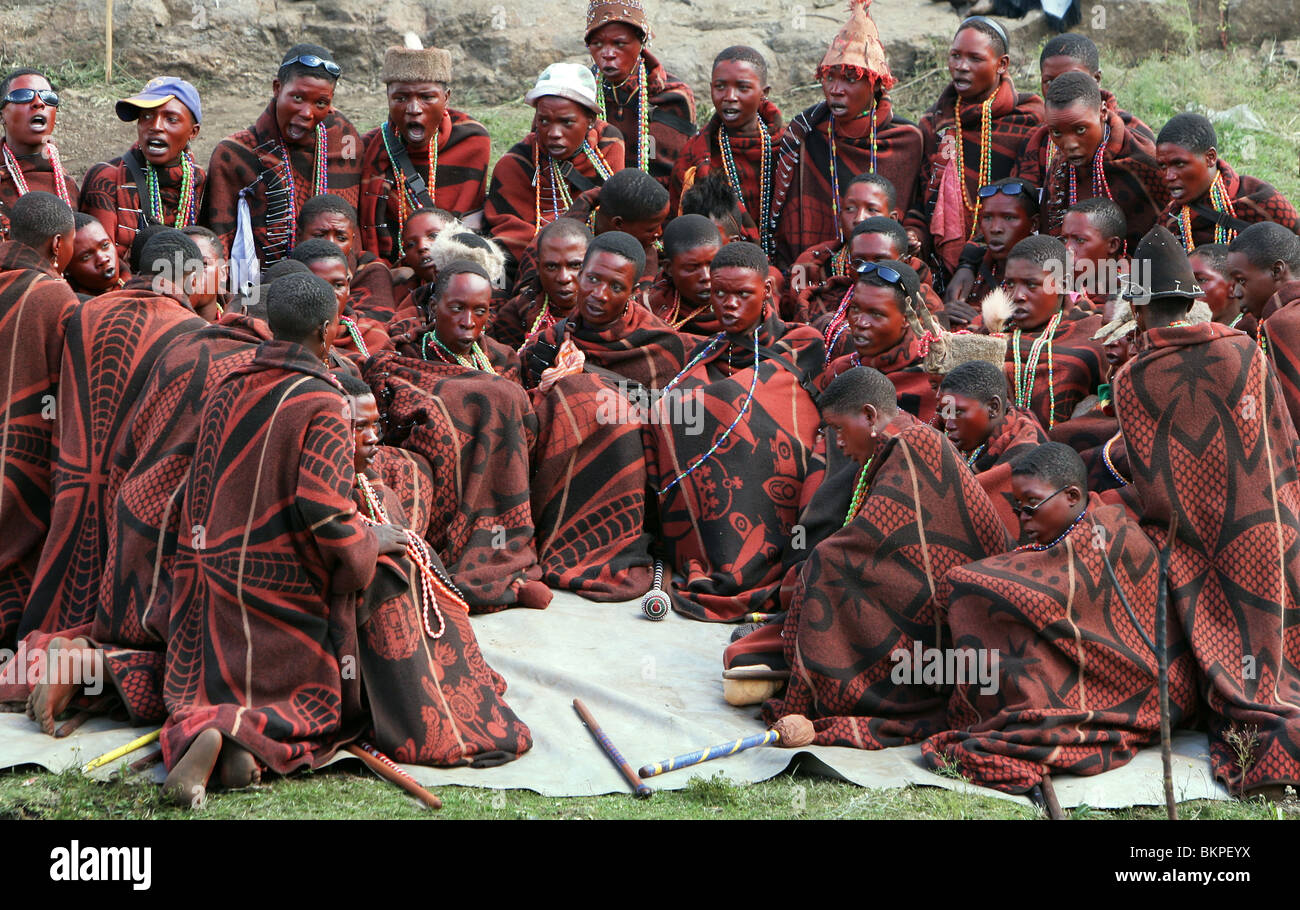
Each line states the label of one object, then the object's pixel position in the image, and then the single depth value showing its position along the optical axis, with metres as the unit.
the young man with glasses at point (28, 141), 15.91
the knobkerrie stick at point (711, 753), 10.42
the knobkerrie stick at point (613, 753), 10.24
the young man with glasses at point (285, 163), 16.61
